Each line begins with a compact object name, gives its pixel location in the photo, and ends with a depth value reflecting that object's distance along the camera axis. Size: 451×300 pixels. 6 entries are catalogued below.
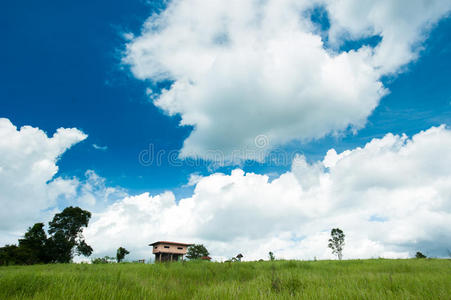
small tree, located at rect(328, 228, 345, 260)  60.28
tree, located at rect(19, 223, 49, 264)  37.64
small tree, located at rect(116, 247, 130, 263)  44.66
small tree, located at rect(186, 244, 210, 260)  59.50
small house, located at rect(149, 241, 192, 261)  42.69
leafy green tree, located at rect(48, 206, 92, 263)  40.84
